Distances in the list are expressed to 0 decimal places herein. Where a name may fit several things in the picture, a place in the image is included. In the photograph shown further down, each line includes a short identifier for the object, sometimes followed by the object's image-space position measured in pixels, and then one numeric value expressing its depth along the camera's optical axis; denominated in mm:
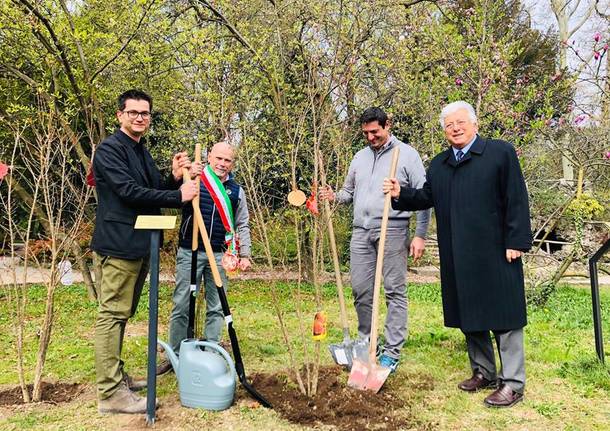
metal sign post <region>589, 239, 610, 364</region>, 3797
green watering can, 3143
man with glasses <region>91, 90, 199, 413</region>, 3080
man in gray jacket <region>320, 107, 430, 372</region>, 3830
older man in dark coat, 3232
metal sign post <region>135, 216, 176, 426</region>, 2945
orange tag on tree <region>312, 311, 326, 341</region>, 3346
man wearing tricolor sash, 3783
